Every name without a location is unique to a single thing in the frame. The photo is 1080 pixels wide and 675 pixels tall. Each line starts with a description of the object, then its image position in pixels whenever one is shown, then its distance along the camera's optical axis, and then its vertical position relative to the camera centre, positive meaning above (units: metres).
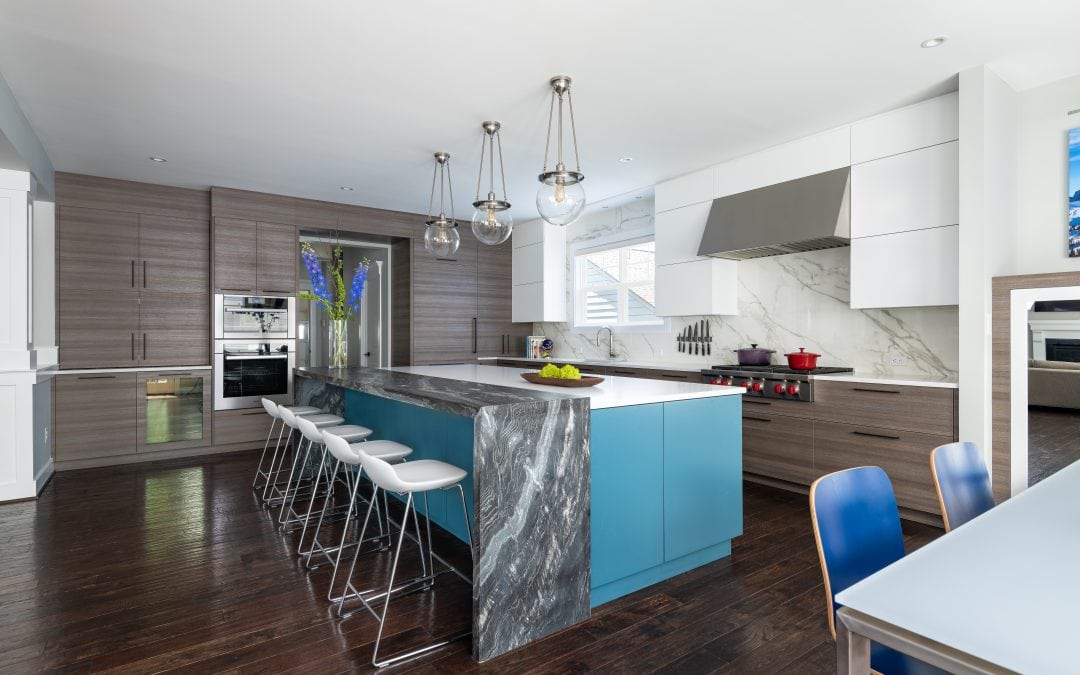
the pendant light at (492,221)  3.45 +0.70
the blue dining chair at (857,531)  1.24 -0.47
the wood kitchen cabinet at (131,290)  4.96 +0.42
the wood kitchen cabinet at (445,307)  6.54 +0.34
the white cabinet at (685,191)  4.78 +1.26
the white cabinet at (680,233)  4.84 +0.91
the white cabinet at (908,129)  3.35 +1.28
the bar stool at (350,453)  2.45 -0.56
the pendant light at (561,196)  2.83 +0.70
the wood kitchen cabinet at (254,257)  5.47 +0.78
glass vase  4.14 -0.04
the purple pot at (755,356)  4.50 -0.16
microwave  5.48 +0.18
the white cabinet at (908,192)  3.34 +0.89
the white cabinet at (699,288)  4.79 +0.41
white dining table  0.75 -0.41
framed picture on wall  3.21 +0.81
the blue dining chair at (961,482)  1.62 -0.44
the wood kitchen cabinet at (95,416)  4.87 -0.69
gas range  3.85 -0.32
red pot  3.99 -0.18
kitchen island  2.08 -0.63
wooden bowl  2.94 -0.24
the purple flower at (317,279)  4.06 +0.41
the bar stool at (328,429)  2.96 -0.55
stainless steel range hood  3.83 +0.84
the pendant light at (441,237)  3.85 +0.68
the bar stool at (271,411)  3.84 -0.53
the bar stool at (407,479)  2.09 -0.56
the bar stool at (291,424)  3.45 -0.57
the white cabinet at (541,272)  6.67 +0.76
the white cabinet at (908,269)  3.34 +0.41
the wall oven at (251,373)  5.49 -0.36
